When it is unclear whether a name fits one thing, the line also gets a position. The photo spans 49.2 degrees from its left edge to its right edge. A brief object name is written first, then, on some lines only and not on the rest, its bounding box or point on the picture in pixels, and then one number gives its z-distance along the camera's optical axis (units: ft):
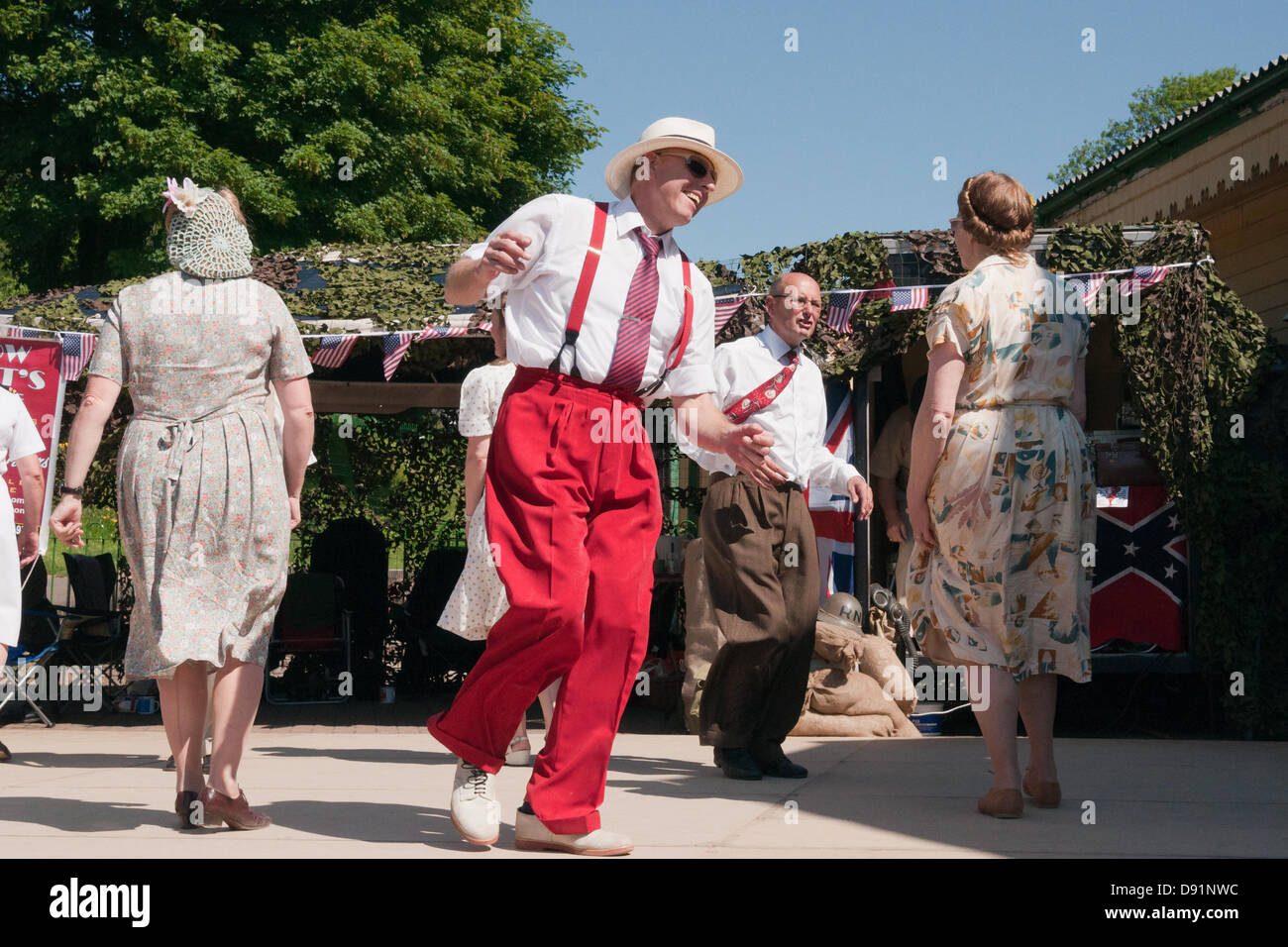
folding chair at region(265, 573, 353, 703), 33.99
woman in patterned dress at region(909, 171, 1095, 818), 15.62
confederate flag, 26.37
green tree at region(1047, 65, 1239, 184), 158.51
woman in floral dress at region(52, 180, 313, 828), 14.48
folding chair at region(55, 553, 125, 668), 32.14
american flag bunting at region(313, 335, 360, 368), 29.19
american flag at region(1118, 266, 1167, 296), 25.47
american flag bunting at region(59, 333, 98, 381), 28.99
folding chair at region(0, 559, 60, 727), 29.01
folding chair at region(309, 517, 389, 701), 36.58
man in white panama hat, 12.57
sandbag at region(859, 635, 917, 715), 26.53
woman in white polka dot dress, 19.39
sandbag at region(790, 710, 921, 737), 25.54
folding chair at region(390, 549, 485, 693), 34.81
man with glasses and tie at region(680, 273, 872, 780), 19.21
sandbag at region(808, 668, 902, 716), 25.84
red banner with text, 28.58
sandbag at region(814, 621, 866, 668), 25.94
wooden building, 38.24
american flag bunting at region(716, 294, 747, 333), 27.43
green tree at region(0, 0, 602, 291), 68.39
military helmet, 26.61
